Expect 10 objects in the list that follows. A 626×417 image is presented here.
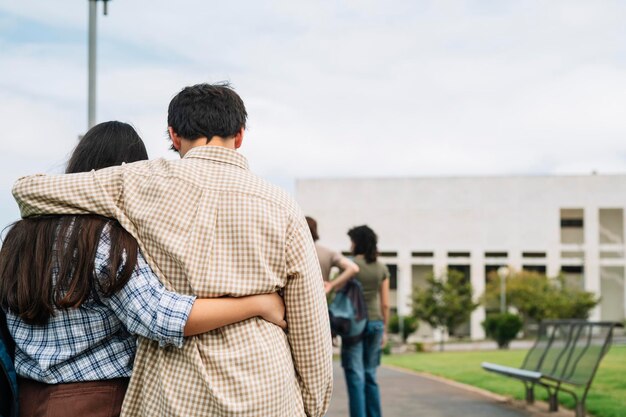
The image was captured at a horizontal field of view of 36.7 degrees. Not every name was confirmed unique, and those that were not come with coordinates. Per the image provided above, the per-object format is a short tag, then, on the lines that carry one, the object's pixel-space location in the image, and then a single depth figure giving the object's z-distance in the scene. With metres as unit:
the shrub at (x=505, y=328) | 46.84
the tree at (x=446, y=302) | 58.22
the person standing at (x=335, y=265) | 7.45
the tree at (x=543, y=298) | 62.38
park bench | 8.59
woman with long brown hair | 2.44
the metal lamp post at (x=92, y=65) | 13.16
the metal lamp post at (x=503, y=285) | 64.25
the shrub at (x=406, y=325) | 58.88
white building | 77.69
